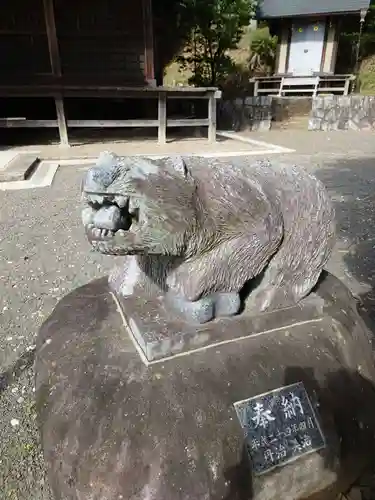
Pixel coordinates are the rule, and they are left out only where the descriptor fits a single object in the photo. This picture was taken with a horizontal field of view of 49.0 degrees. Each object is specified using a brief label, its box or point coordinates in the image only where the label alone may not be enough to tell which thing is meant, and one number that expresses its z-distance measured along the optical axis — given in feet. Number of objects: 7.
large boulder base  4.24
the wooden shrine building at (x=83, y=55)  31.53
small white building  56.03
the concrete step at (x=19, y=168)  21.58
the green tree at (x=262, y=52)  65.36
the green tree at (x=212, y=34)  47.57
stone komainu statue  3.92
